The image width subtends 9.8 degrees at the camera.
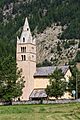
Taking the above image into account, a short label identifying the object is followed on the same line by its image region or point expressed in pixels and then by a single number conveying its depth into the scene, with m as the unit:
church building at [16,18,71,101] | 136.25
